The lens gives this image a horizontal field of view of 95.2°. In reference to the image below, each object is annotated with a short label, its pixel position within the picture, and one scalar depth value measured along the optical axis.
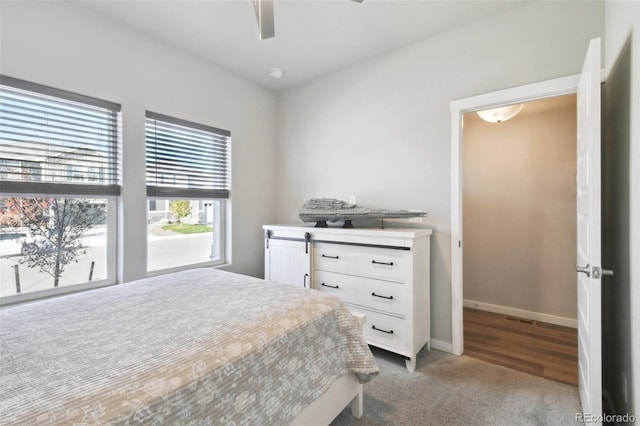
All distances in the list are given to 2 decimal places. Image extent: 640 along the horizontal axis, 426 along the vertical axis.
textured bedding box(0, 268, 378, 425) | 0.75
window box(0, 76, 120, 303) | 1.84
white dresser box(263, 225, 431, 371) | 2.11
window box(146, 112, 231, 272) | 2.52
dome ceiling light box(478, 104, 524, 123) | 2.66
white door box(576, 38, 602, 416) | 1.31
